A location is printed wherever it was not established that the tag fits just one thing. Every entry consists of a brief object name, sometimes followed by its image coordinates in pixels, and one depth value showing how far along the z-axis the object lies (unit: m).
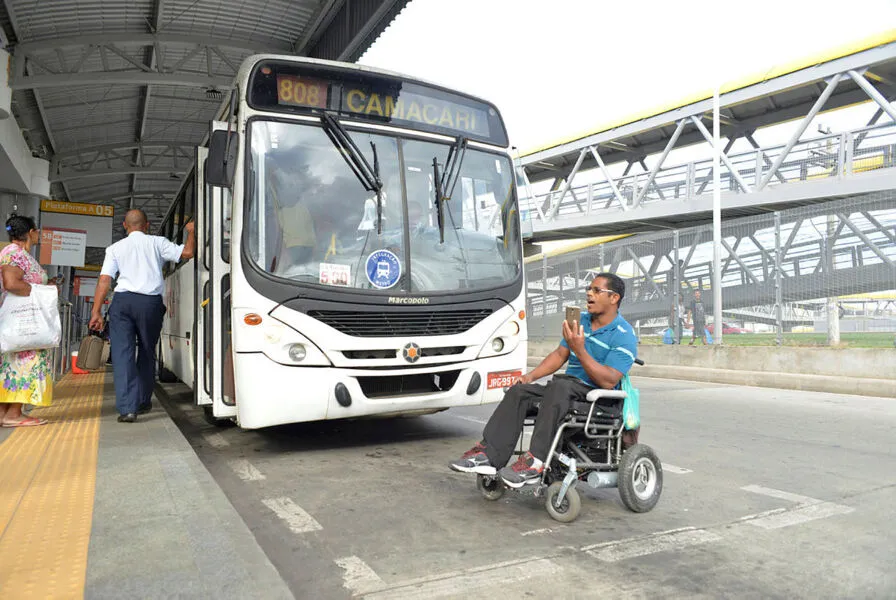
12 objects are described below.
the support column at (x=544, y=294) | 20.05
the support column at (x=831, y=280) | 12.59
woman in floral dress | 5.84
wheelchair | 3.90
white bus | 5.22
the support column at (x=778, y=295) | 13.28
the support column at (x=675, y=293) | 16.08
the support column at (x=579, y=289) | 18.83
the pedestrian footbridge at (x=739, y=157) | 17.42
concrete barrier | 11.22
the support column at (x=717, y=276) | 15.35
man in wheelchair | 3.89
